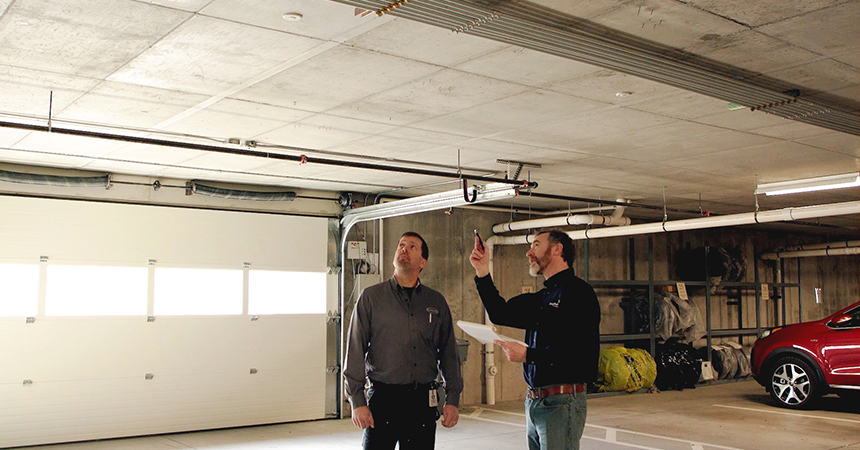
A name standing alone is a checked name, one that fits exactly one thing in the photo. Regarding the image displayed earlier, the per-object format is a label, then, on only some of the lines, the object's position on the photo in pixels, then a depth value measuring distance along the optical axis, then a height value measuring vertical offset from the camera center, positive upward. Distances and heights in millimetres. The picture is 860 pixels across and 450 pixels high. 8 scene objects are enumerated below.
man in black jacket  3180 -300
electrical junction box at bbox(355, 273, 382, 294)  9031 +8
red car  8562 -942
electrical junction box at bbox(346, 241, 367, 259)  9031 +387
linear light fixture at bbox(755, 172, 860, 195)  7180 +1001
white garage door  7023 -407
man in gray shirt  3494 -376
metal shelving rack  11211 -162
